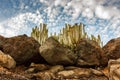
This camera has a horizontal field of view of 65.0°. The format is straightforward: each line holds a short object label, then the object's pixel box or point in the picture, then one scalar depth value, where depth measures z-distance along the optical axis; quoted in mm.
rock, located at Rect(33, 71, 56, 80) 4907
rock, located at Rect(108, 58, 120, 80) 2540
